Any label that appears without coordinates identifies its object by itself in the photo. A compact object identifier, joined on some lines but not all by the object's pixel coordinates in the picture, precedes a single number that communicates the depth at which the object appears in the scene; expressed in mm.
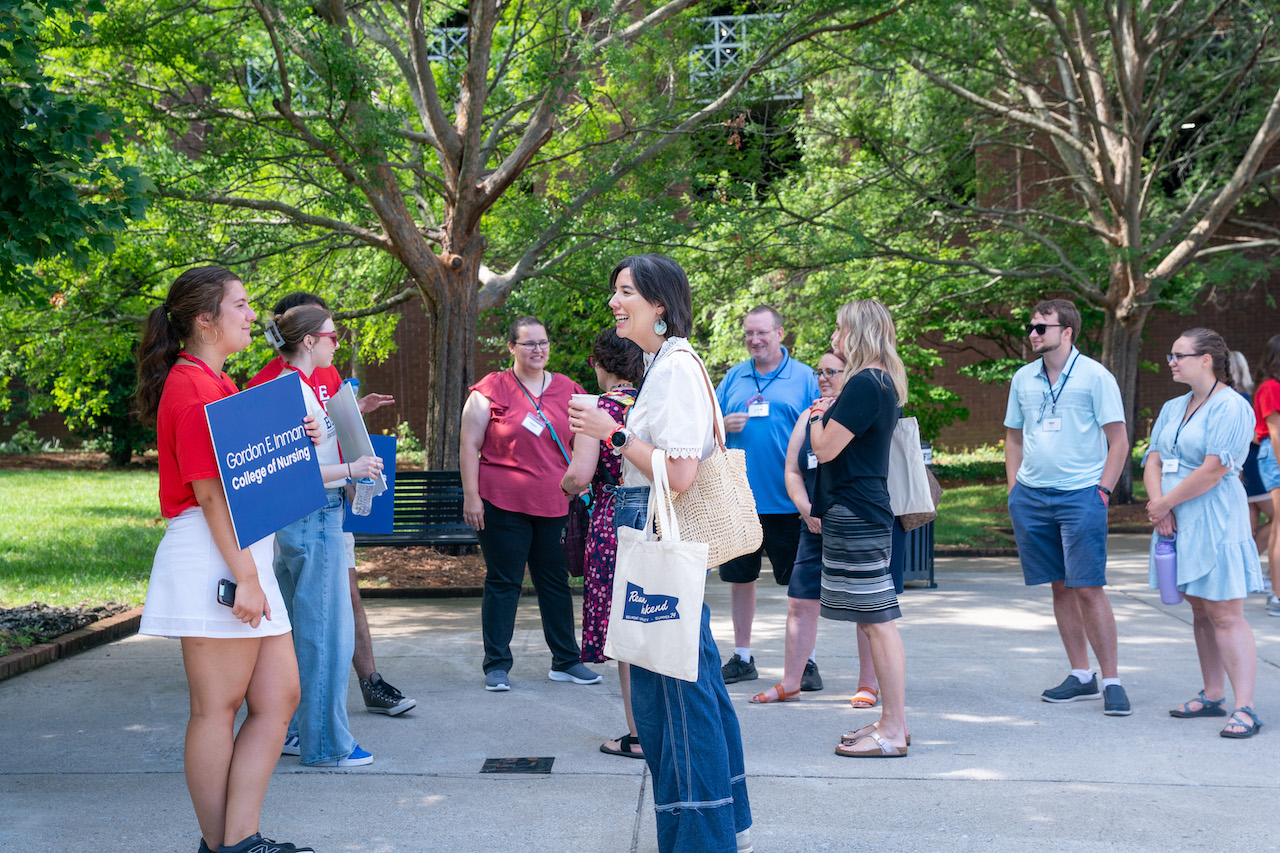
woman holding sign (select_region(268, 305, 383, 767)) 4363
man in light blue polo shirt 5223
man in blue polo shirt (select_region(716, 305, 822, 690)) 5816
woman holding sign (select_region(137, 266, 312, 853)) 3049
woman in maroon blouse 5797
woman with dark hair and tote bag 3098
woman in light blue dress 4883
